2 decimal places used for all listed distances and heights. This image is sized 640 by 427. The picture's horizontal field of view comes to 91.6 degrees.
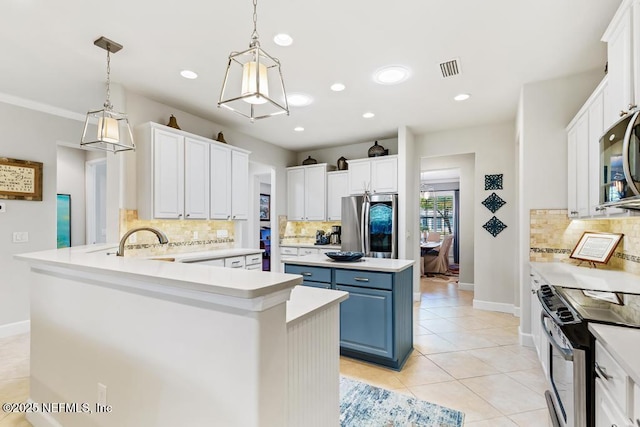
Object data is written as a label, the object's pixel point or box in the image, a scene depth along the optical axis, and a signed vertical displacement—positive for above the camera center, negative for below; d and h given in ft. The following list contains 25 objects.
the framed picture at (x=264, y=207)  27.50 +0.55
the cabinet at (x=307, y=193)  19.21 +1.31
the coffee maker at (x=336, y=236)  18.88 -1.39
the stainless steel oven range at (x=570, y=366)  4.45 -2.36
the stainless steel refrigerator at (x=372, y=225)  16.26 -0.63
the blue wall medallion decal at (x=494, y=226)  15.35 -0.62
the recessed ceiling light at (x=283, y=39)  8.14 +4.64
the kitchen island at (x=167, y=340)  3.33 -1.68
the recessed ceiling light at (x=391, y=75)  9.87 +4.59
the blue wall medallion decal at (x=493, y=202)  15.37 +0.56
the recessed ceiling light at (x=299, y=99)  12.07 +4.57
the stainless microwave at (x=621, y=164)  4.66 +0.82
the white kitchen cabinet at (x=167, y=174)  11.48 +1.50
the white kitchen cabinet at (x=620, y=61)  5.75 +3.02
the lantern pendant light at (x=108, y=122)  8.06 +2.40
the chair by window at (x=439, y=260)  25.55 -3.87
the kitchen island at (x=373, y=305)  8.87 -2.73
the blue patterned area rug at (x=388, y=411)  6.67 -4.50
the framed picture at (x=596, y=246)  8.55 -0.95
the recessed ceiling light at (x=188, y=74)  10.10 +4.58
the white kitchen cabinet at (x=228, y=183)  14.08 +1.46
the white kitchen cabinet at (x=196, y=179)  12.76 +1.44
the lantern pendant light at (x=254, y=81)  5.07 +2.22
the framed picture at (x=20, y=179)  11.75 +1.31
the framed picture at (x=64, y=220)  16.06 -0.38
